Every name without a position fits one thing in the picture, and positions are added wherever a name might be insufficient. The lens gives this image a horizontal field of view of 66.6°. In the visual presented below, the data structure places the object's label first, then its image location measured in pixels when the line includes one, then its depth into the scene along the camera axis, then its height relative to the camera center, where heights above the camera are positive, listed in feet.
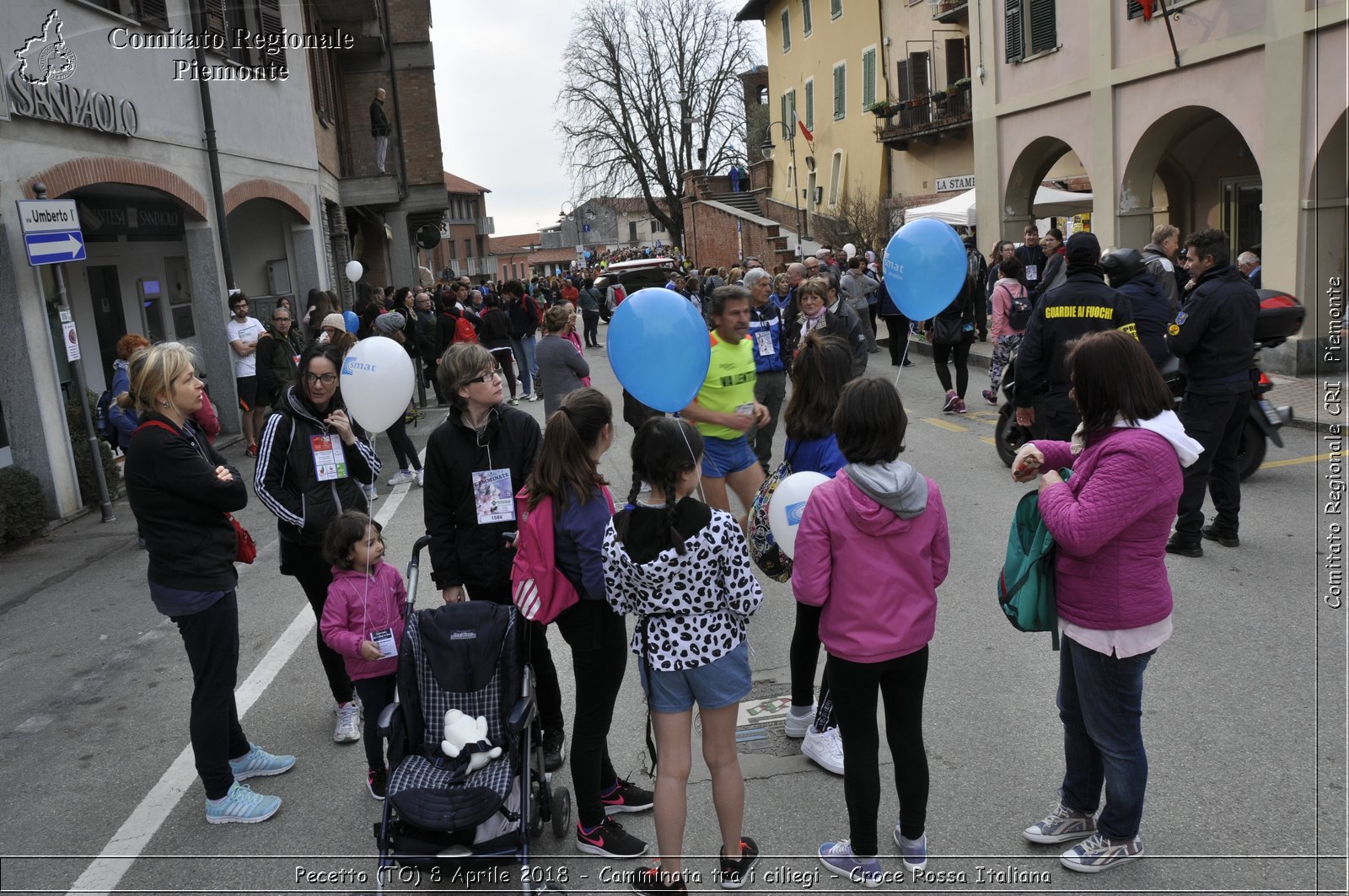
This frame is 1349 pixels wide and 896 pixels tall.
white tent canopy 68.08 +3.70
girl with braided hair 10.73 -3.38
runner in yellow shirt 20.04 -2.21
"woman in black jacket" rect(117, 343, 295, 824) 13.32 -2.71
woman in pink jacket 10.52 -3.01
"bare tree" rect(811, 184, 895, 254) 88.33 +4.45
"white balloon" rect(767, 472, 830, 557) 13.70 -2.95
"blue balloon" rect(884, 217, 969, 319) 19.66 +0.07
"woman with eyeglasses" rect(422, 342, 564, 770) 13.97 -2.42
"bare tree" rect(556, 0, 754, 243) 172.35 +33.14
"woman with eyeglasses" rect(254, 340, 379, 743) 15.80 -2.25
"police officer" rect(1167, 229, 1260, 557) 21.49 -2.64
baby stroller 11.19 -5.16
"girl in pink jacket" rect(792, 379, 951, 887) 10.91 -3.29
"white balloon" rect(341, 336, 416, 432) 15.98 -0.98
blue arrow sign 30.09 +2.90
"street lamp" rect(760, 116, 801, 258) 134.47 +19.73
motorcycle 26.03 -3.76
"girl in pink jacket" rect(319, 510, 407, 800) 13.66 -4.04
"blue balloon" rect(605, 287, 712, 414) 15.74 -0.80
